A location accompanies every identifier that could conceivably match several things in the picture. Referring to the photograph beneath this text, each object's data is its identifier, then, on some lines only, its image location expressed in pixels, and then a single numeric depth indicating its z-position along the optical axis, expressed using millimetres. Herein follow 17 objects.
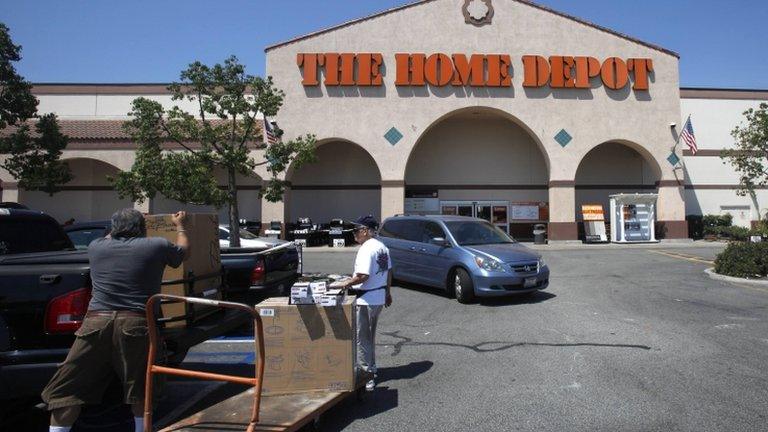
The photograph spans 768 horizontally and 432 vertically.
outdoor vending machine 26844
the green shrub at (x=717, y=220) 29719
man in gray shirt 3533
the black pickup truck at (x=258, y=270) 7211
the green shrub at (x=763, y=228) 13914
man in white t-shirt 5129
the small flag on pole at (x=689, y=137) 26016
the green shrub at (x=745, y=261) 12320
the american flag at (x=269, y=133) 19045
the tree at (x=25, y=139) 19884
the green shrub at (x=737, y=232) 28078
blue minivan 9844
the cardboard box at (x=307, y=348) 4551
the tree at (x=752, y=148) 22188
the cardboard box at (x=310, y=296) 4500
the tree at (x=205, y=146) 12805
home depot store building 26266
